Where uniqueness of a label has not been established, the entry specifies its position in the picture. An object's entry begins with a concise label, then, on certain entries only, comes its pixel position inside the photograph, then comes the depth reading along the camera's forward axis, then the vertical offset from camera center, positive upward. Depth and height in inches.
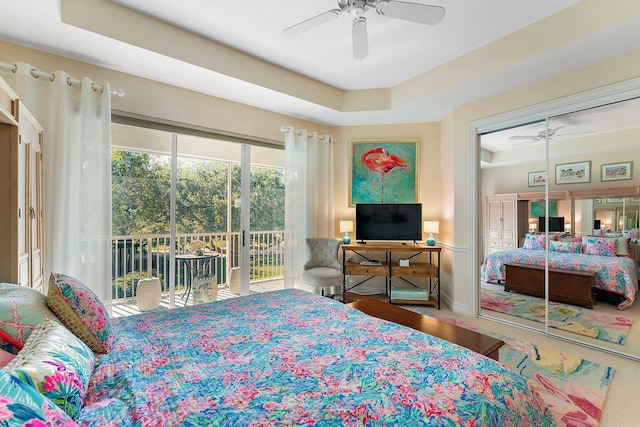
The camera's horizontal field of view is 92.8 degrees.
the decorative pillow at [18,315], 42.3 -15.5
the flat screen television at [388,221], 168.1 -4.9
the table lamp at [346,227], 173.9 -8.4
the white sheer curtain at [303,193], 166.7 +11.3
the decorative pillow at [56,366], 33.5 -18.6
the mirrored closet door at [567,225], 107.1 -5.3
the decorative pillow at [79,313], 52.7 -17.7
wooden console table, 155.9 -29.1
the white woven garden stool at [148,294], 129.5 -34.9
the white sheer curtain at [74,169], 100.3 +15.5
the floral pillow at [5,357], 37.3 -18.2
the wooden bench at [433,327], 73.5 -31.8
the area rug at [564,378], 74.5 -49.2
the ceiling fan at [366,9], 77.7 +52.8
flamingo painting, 178.9 +29.2
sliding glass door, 126.2 -1.1
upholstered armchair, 164.9 -24.9
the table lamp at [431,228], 163.4 -8.7
